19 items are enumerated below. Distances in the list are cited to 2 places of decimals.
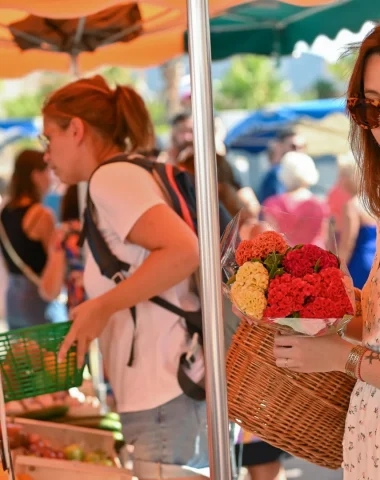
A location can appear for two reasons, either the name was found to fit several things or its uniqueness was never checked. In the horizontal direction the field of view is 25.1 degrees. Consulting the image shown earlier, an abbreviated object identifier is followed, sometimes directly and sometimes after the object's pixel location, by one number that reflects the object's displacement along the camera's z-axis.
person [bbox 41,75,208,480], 2.53
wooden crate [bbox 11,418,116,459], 3.26
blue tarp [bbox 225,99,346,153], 9.20
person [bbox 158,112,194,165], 6.07
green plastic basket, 2.66
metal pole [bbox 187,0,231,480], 1.64
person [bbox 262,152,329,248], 5.91
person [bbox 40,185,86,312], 5.51
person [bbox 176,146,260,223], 4.55
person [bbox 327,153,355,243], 6.39
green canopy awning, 4.54
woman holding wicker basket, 1.88
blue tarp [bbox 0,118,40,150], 12.04
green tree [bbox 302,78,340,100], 33.88
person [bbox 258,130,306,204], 7.24
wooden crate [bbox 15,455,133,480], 2.68
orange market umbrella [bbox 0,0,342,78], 4.59
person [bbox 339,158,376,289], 5.54
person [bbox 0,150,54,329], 6.06
